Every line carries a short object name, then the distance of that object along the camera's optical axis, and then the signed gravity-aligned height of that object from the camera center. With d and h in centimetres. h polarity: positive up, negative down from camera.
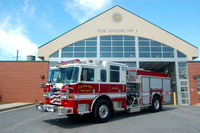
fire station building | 2020 +465
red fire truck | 697 -33
